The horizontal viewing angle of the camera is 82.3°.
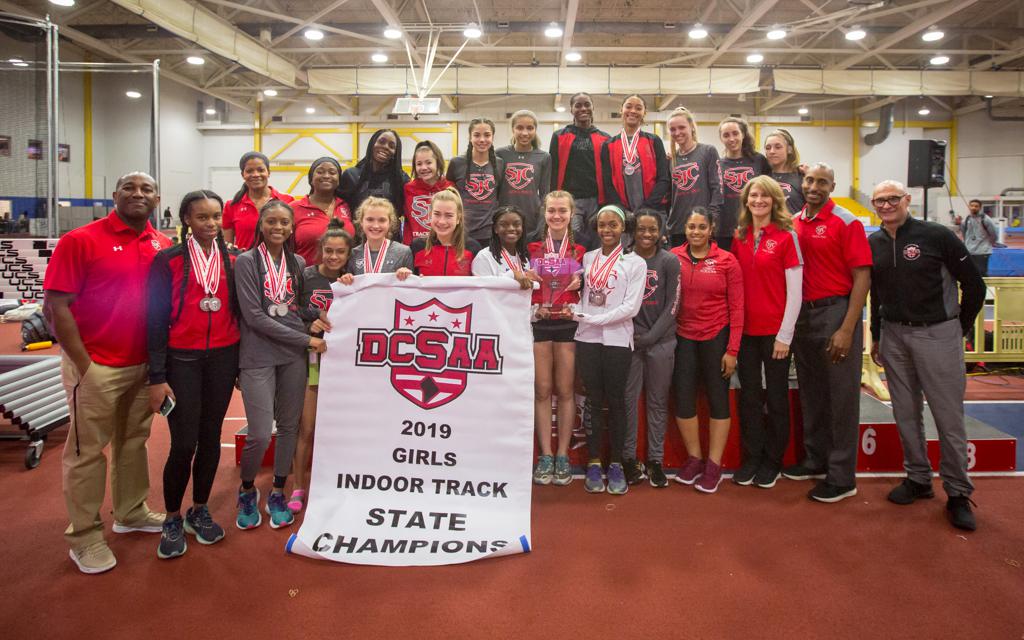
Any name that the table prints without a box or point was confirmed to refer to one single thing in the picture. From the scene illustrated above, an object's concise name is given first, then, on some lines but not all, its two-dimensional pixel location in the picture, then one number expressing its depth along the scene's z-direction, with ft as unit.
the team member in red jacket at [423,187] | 13.60
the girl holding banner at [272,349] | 9.80
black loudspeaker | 16.80
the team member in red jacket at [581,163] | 14.99
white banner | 9.48
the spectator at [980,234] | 38.65
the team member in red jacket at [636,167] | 14.52
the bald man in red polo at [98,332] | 8.70
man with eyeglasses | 11.02
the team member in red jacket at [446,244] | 11.28
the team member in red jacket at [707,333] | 12.14
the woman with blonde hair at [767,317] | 11.82
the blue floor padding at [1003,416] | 16.80
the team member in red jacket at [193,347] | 9.11
